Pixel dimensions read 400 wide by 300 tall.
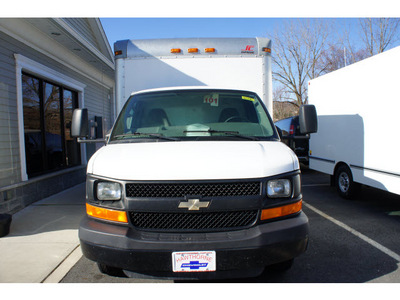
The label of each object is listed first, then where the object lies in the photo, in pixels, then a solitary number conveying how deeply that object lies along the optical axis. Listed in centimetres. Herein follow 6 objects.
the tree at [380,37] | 1882
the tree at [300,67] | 2495
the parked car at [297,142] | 1016
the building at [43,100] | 577
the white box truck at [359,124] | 506
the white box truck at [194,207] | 244
